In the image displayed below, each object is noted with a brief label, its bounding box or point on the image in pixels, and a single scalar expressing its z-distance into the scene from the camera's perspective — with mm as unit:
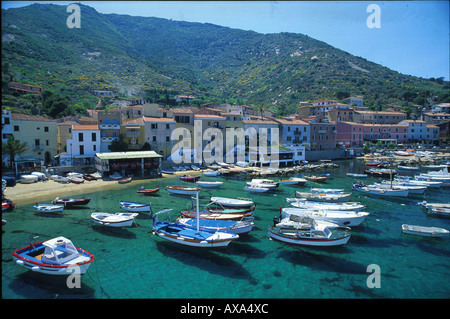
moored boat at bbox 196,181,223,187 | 38747
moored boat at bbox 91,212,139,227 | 22094
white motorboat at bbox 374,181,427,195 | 35250
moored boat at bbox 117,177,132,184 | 39706
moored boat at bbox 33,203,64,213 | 26008
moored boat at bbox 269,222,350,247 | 18844
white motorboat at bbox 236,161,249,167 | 54506
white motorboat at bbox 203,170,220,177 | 46844
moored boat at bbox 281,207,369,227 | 23172
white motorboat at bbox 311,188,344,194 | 34812
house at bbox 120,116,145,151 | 49219
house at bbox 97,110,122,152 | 46781
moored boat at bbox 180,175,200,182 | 41562
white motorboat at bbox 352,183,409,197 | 34156
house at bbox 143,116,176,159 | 50781
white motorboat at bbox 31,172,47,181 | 37019
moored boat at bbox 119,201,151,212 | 26447
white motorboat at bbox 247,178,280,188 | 36719
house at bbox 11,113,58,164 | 40844
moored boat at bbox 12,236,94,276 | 14711
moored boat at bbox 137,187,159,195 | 33544
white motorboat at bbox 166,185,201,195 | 34091
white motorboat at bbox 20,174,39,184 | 35675
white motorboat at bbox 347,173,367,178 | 47316
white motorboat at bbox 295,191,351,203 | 31844
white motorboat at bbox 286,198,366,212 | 26547
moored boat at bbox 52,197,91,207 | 28158
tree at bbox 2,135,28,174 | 36094
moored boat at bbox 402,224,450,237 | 21109
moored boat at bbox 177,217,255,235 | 20102
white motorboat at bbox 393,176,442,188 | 38631
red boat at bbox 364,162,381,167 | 58012
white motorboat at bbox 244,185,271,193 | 35688
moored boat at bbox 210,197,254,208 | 27828
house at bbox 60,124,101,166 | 42906
